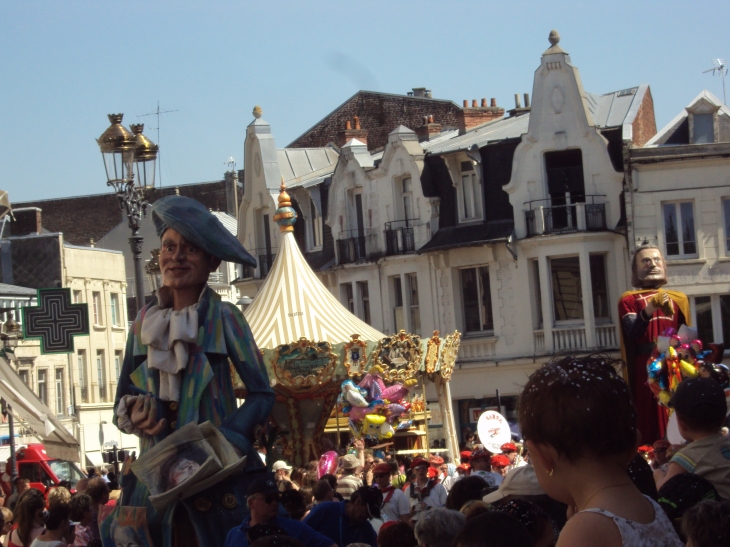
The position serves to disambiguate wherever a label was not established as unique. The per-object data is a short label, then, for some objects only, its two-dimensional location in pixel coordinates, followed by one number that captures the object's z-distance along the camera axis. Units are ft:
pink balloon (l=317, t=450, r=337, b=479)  58.29
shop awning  64.44
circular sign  64.64
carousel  78.18
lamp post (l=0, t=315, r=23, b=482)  73.49
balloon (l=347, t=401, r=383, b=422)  78.02
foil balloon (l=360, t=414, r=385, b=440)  77.25
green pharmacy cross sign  62.13
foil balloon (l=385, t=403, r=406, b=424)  78.79
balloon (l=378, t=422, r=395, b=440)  78.02
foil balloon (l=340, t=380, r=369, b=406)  77.87
